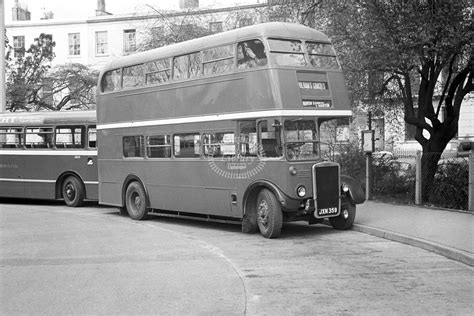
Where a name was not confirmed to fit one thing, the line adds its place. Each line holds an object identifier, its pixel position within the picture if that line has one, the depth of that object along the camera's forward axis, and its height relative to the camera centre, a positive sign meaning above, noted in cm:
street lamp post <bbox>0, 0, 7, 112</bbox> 2316 +360
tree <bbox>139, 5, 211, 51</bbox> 2386 +514
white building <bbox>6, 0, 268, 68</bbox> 5059 +1065
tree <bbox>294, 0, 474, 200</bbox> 1359 +237
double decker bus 1122 +41
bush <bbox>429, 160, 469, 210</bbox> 1495 -119
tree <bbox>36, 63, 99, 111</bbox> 3334 +373
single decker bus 1817 -28
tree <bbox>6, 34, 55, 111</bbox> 3284 +456
